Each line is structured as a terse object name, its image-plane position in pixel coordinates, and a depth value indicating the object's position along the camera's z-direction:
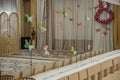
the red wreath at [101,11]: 5.35
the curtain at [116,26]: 6.31
